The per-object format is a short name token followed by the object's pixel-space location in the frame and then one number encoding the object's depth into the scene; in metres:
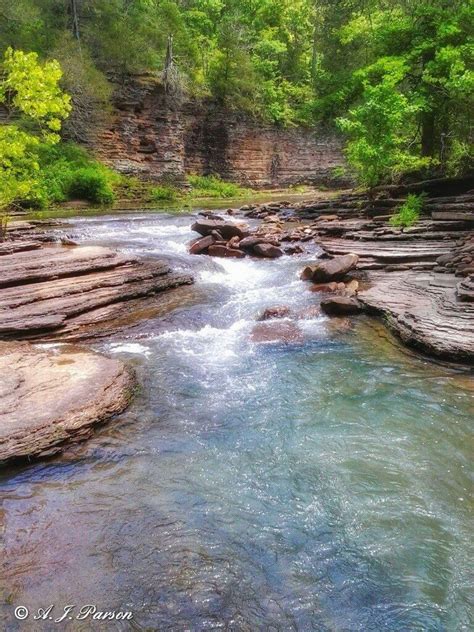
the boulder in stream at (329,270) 10.19
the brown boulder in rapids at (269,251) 12.72
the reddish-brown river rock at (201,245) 12.98
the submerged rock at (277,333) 7.54
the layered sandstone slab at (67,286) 7.45
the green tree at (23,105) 10.46
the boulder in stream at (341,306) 8.48
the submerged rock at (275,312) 8.52
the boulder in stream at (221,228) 14.10
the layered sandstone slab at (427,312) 6.53
